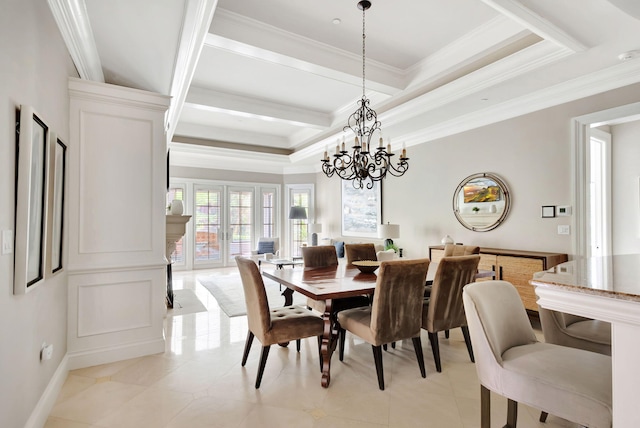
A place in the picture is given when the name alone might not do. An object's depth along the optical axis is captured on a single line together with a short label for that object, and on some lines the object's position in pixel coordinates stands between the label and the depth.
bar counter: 1.06
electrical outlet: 2.06
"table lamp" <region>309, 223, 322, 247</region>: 8.07
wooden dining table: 2.47
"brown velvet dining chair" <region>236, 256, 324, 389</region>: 2.46
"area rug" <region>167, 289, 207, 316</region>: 4.44
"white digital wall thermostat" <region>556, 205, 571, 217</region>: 3.78
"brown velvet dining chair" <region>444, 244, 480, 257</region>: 3.65
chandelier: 3.32
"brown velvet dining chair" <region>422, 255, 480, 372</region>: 2.69
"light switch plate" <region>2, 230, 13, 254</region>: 1.50
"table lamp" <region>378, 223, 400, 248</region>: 5.68
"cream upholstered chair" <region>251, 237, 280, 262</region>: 7.95
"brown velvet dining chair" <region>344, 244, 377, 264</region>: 4.04
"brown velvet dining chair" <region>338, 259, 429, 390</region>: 2.41
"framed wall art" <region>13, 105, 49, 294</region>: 1.63
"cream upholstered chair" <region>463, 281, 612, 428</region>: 1.35
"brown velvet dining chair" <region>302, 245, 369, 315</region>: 3.43
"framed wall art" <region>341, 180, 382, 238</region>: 6.67
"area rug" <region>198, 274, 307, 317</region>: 4.60
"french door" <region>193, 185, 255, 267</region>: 8.13
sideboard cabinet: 3.63
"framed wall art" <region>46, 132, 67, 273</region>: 2.16
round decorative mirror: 4.44
